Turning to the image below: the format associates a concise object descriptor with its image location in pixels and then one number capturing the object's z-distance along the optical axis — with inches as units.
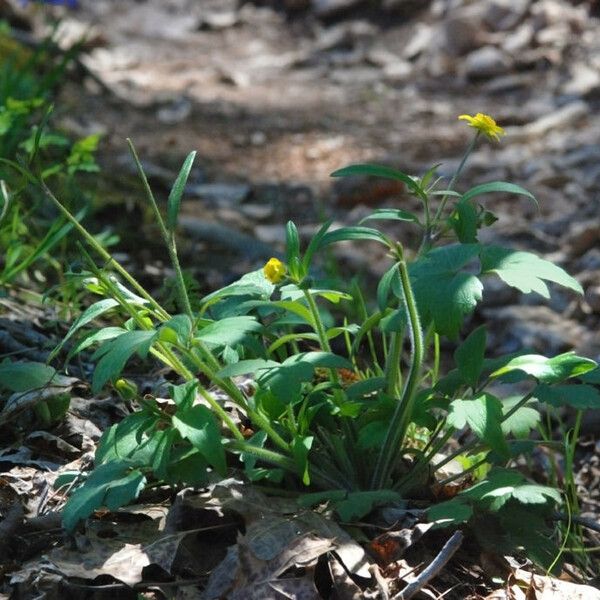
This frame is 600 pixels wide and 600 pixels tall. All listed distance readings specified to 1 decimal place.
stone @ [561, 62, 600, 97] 406.6
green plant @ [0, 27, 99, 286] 187.0
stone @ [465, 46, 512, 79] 447.8
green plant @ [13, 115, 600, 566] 120.3
